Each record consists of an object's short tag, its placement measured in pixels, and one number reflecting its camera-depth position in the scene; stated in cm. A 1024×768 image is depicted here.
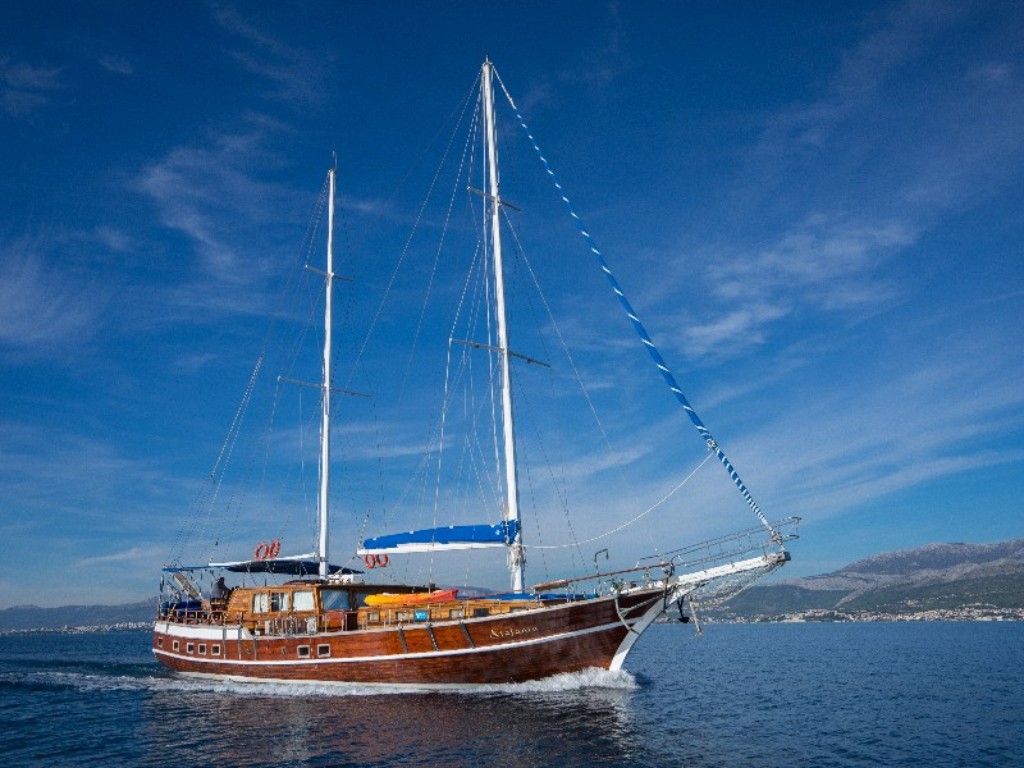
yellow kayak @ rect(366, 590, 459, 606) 2898
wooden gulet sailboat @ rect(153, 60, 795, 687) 2723
